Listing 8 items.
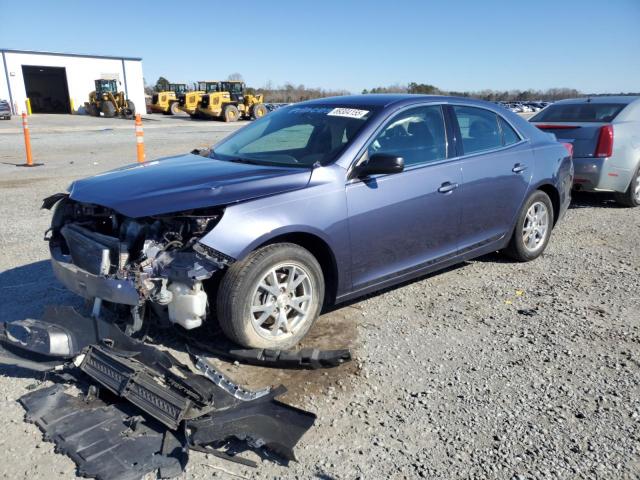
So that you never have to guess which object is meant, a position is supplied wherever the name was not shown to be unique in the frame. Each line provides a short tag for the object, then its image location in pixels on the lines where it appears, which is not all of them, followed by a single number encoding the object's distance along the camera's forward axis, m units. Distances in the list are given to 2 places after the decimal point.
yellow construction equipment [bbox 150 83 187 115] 43.31
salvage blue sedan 3.31
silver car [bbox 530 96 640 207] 7.75
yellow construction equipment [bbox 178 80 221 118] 38.28
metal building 43.44
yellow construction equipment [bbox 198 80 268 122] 36.56
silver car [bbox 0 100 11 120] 35.25
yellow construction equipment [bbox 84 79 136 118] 39.19
